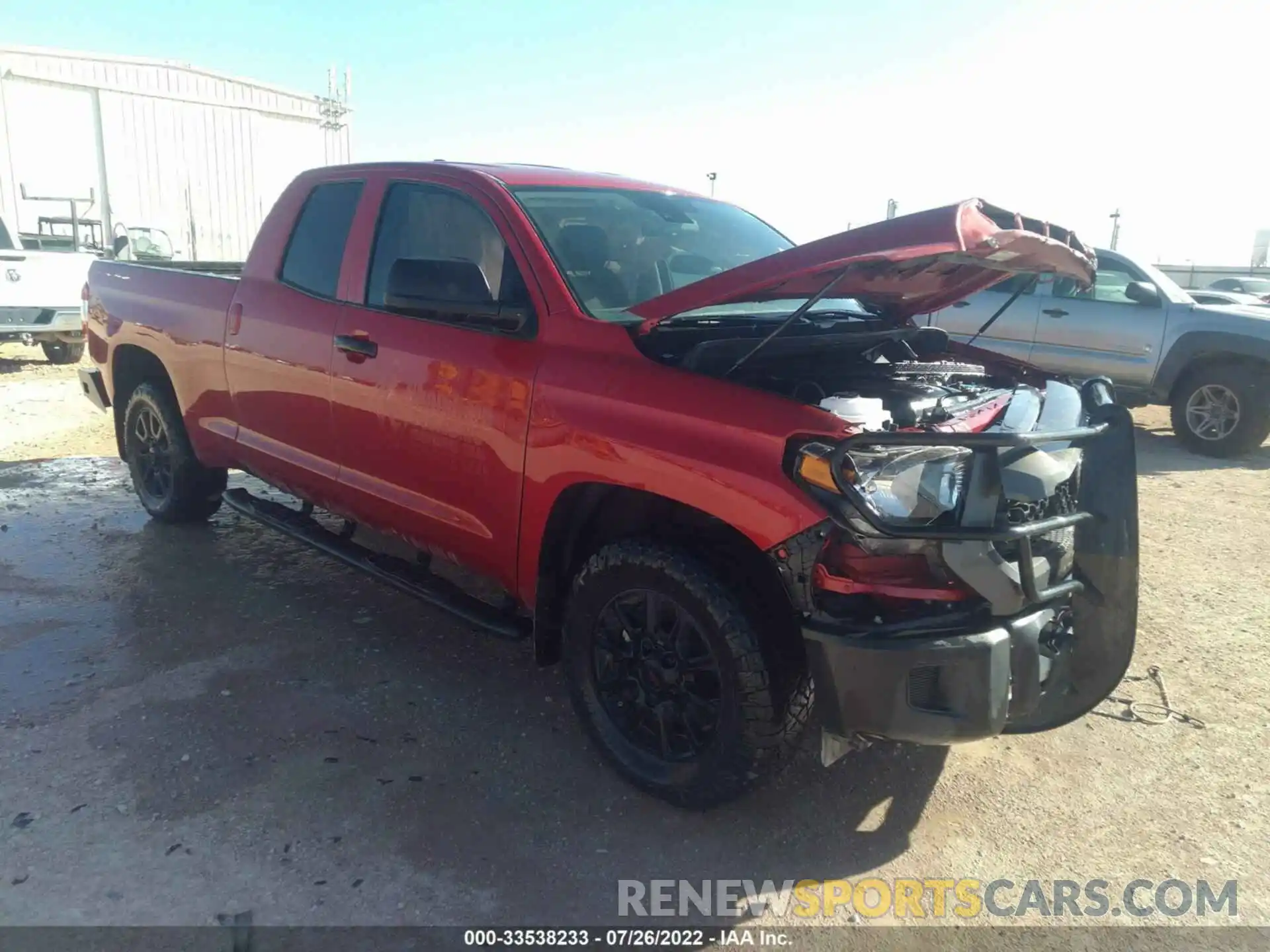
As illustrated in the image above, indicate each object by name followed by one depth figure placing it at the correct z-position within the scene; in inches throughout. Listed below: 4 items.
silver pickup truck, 321.1
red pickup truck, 93.4
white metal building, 835.4
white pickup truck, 401.4
